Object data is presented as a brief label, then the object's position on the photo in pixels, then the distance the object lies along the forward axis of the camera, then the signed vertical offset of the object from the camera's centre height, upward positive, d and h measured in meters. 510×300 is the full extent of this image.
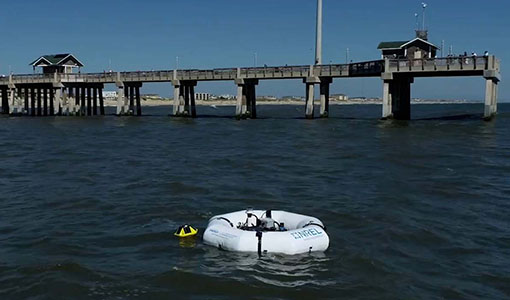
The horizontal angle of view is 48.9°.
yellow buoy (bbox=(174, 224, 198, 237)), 15.45 -3.39
